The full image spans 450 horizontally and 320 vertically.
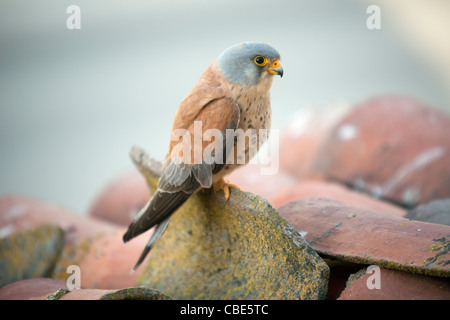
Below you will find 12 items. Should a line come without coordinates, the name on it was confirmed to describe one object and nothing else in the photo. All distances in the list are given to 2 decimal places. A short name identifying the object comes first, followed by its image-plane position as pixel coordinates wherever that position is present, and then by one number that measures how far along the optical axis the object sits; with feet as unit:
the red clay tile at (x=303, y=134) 6.18
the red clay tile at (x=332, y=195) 5.23
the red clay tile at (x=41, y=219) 5.50
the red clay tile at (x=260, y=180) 5.83
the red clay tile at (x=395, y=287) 4.49
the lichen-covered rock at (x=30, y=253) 5.21
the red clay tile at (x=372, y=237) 4.52
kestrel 4.93
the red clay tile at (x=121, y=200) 5.93
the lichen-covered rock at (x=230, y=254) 4.66
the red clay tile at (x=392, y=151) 5.49
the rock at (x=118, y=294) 4.54
